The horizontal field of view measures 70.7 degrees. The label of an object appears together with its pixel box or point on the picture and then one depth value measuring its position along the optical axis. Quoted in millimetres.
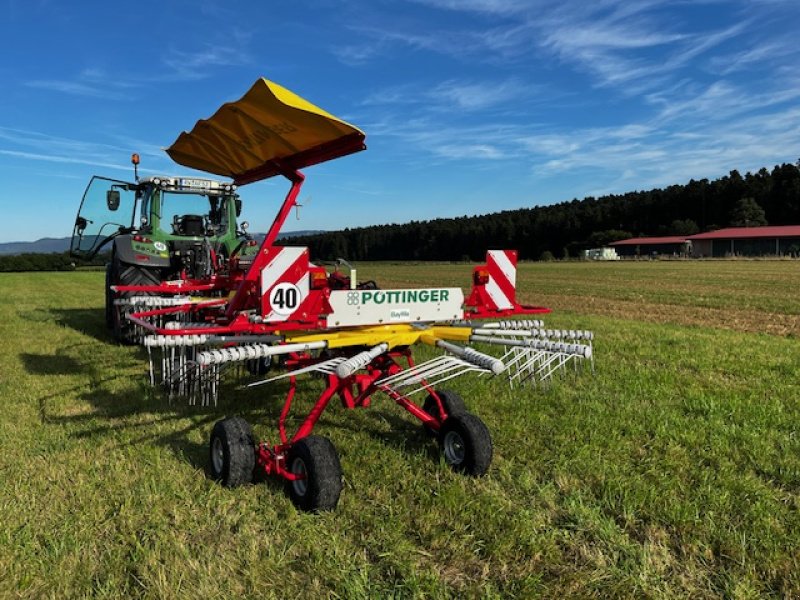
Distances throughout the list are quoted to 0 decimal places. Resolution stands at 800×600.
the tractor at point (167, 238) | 8344
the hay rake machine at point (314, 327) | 3051
